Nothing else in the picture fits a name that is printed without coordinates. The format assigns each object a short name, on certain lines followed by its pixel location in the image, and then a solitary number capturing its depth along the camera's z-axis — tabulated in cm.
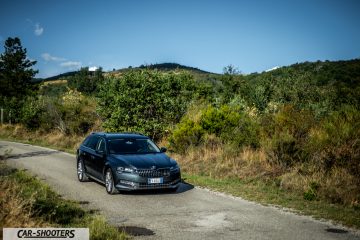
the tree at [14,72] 6262
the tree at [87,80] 7928
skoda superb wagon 1123
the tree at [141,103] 2155
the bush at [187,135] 1870
